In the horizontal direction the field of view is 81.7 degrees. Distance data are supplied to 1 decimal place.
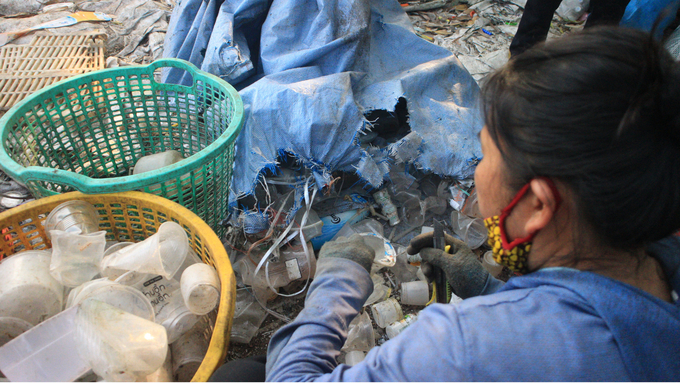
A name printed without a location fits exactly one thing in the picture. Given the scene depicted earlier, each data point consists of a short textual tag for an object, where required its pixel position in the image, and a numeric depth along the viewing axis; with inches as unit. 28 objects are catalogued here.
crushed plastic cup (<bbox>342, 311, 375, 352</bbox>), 69.6
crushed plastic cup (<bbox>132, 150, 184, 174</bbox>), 77.0
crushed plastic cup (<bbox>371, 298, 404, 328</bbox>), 74.3
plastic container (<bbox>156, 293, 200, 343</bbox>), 52.7
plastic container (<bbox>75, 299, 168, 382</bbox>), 42.8
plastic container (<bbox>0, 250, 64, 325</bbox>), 48.8
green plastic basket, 56.0
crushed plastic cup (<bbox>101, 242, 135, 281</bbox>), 54.7
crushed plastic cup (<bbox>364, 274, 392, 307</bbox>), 78.6
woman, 27.4
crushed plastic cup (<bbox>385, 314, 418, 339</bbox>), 71.0
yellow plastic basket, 48.1
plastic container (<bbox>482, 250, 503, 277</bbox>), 82.0
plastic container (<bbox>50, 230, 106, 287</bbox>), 52.2
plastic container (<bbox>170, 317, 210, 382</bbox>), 53.4
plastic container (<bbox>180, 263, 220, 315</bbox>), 49.2
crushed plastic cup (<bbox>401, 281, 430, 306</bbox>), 78.2
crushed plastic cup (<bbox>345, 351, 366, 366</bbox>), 65.3
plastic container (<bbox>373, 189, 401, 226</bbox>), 92.1
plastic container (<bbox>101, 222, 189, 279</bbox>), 52.4
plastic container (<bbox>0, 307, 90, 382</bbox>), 43.6
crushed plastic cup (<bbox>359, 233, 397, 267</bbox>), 79.3
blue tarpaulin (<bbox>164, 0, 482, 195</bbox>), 81.8
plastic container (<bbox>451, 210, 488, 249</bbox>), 90.0
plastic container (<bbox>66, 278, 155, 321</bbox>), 50.5
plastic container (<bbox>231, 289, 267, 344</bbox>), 71.5
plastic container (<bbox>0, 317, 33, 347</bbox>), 47.9
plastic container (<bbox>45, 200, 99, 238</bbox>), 53.9
